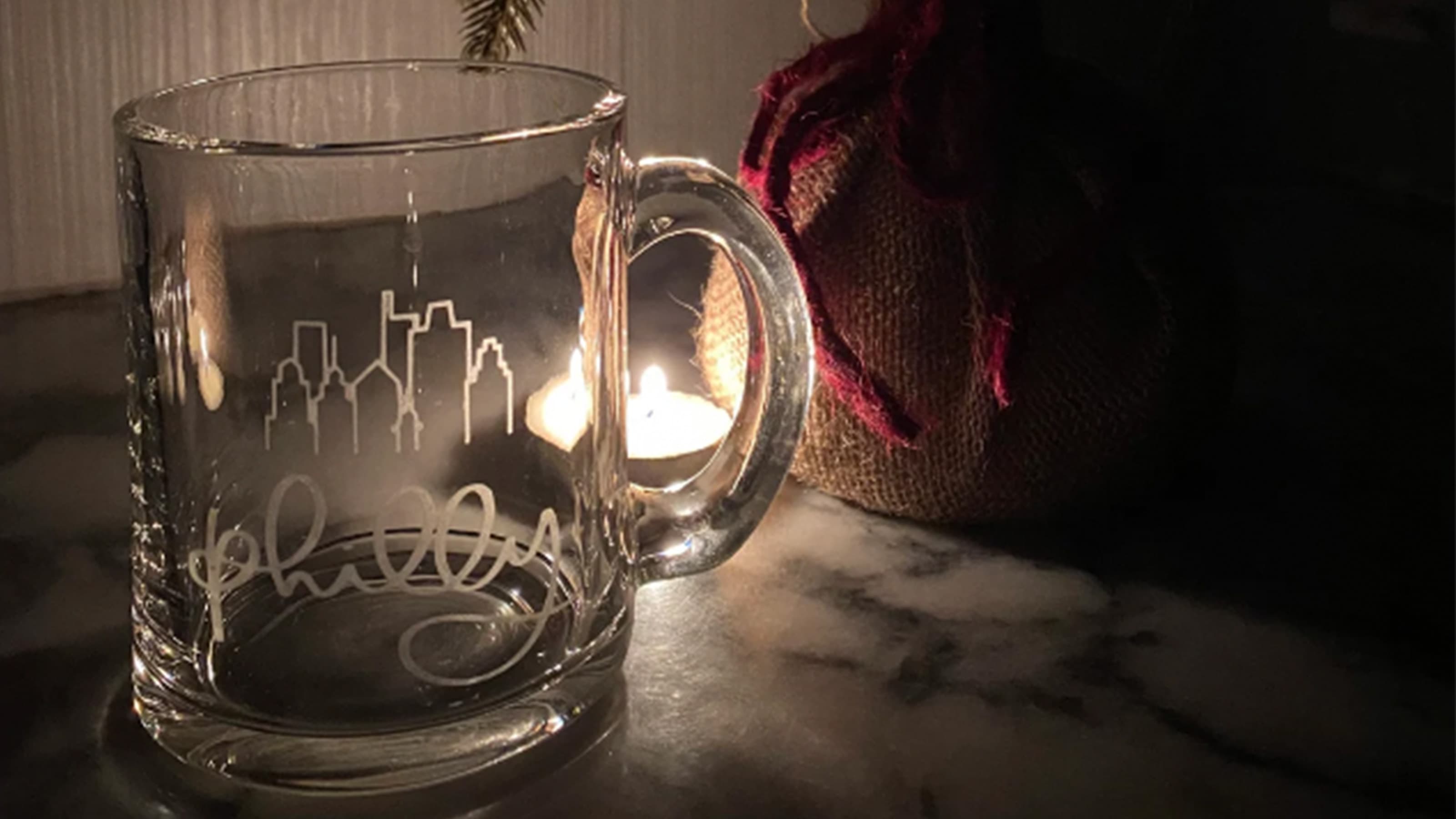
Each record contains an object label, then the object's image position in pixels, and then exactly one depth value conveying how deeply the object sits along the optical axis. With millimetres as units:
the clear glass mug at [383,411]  366
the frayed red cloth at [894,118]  479
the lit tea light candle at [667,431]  585
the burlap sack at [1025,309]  486
